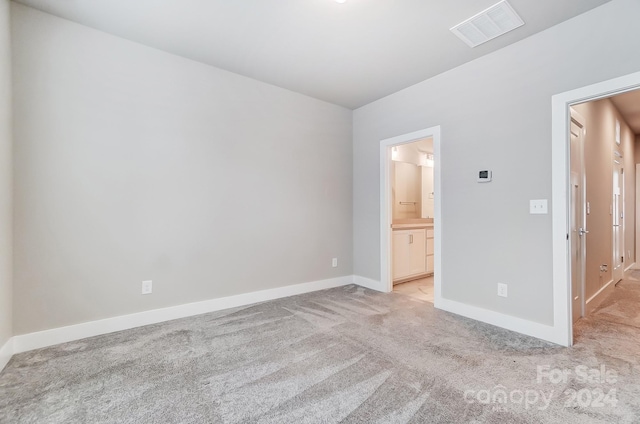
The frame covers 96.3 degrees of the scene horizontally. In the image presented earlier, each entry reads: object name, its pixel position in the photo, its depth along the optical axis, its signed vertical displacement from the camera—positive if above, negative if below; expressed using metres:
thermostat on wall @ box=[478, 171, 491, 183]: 2.83 +0.36
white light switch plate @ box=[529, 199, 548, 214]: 2.47 +0.05
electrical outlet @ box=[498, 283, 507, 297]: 2.73 -0.74
